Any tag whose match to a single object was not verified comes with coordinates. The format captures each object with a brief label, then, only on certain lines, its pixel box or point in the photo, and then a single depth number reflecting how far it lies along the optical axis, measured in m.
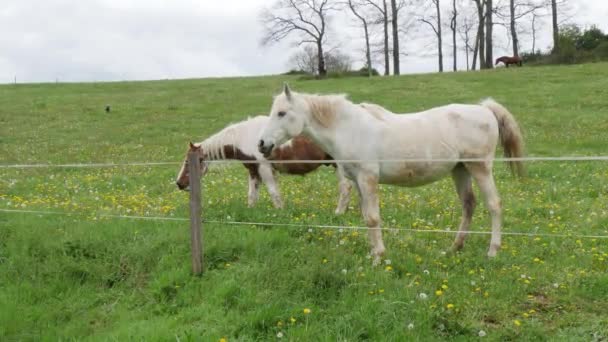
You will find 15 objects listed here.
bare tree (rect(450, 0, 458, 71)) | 53.22
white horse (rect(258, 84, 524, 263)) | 6.38
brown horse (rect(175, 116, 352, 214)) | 9.45
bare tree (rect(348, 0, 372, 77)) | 49.53
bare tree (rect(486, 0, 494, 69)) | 40.06
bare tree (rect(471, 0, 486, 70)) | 40.69
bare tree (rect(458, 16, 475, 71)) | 55.39
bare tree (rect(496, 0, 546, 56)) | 43.00
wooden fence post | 5.87
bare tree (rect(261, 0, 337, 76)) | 52.47
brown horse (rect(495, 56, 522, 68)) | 42.04
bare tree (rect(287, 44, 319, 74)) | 58.86
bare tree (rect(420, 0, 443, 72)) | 52.95
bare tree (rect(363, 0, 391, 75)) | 46.16
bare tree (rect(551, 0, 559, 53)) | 43.06
